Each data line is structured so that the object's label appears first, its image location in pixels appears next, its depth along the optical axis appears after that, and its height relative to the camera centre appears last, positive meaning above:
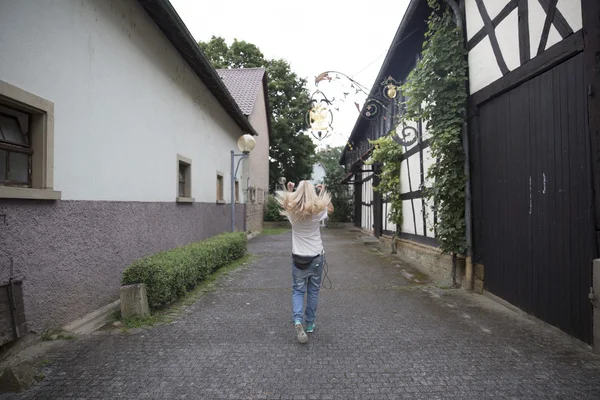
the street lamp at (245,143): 12.02 +1.98
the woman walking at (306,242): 3.98 -0.36
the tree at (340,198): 27.78 +0.58
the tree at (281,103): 29.06 +7.82
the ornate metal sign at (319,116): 8.23 +1.90
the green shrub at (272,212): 24.11 -0.30
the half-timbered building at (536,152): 3.51 +0.56
